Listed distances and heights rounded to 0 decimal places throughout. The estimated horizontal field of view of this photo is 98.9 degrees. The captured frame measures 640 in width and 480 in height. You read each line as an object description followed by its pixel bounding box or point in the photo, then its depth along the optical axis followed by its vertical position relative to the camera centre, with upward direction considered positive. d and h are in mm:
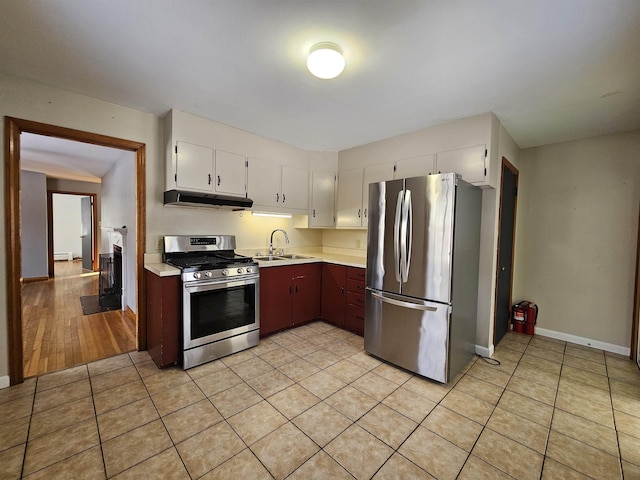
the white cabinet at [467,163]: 2688 +731
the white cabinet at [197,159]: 2789 +763
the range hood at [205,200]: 2707 +305
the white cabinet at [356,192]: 3576 +569
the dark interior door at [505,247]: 3109 -148
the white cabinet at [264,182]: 3406 +612
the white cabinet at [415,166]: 3059 +774
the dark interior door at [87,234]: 7647 -223
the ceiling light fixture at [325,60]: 1690 +1076
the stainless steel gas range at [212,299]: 2533 -700
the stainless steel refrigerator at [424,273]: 2328 -364
